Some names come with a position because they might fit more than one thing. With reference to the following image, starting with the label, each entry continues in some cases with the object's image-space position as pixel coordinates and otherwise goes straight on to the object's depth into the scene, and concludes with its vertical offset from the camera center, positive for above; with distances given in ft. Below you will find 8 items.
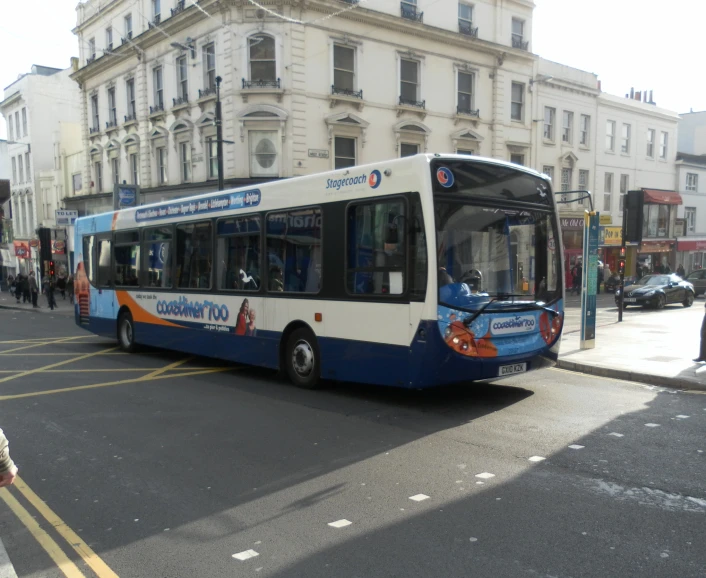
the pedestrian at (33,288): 101.30 -8.54
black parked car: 77.10 -6.82
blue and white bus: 24.14 -1.58
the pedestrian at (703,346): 34.08 -6.02
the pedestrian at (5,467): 9.64 -3.66
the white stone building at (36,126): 150.71 +27.99
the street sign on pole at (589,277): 40.86 -2.60
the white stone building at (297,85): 79.05 +22.20
